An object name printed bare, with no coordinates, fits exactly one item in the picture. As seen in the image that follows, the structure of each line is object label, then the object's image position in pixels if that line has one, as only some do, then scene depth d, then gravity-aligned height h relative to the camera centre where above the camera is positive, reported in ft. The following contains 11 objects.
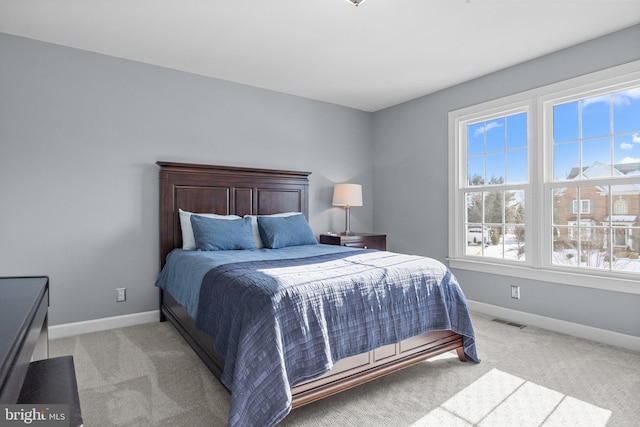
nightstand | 13.84 -1.07
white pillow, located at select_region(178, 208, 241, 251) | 11.14 -0.53
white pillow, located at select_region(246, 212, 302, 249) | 11.97 -0.58
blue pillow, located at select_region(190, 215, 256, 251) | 10.59 -0.61
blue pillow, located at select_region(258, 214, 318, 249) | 11.66 -0.61
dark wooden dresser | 2.79 -1.26
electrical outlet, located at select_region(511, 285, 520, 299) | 11.50 -2.55
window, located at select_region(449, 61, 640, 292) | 9.50 +0.94
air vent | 11.00 -3.48
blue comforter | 5.50 -1.86
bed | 5.51 -2.08
